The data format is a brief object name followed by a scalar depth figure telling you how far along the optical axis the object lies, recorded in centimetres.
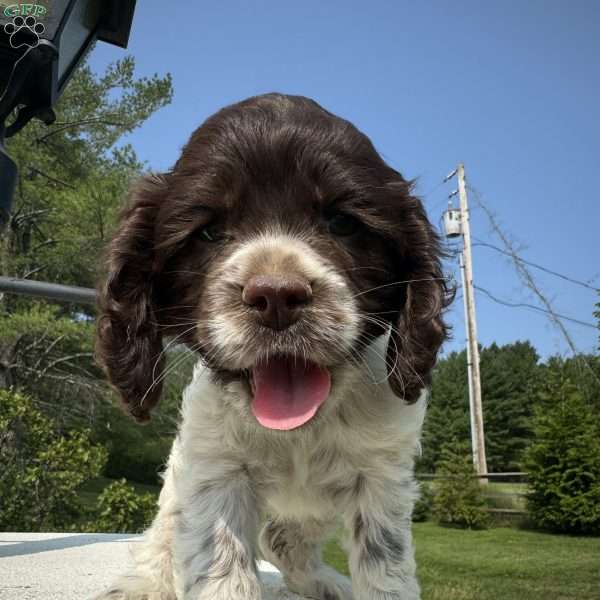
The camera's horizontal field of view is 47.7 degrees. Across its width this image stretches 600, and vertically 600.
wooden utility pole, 2231
